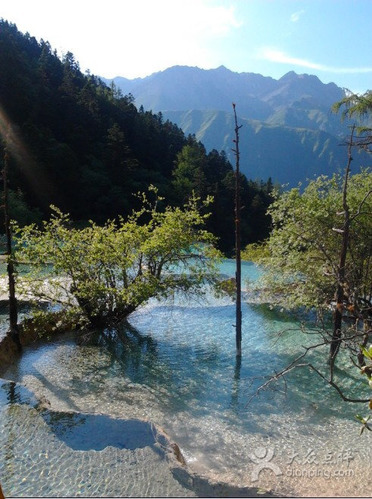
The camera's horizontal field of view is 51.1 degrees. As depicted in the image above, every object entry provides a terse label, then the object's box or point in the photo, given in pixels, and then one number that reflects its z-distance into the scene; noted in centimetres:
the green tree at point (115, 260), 1642
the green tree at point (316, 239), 1628
